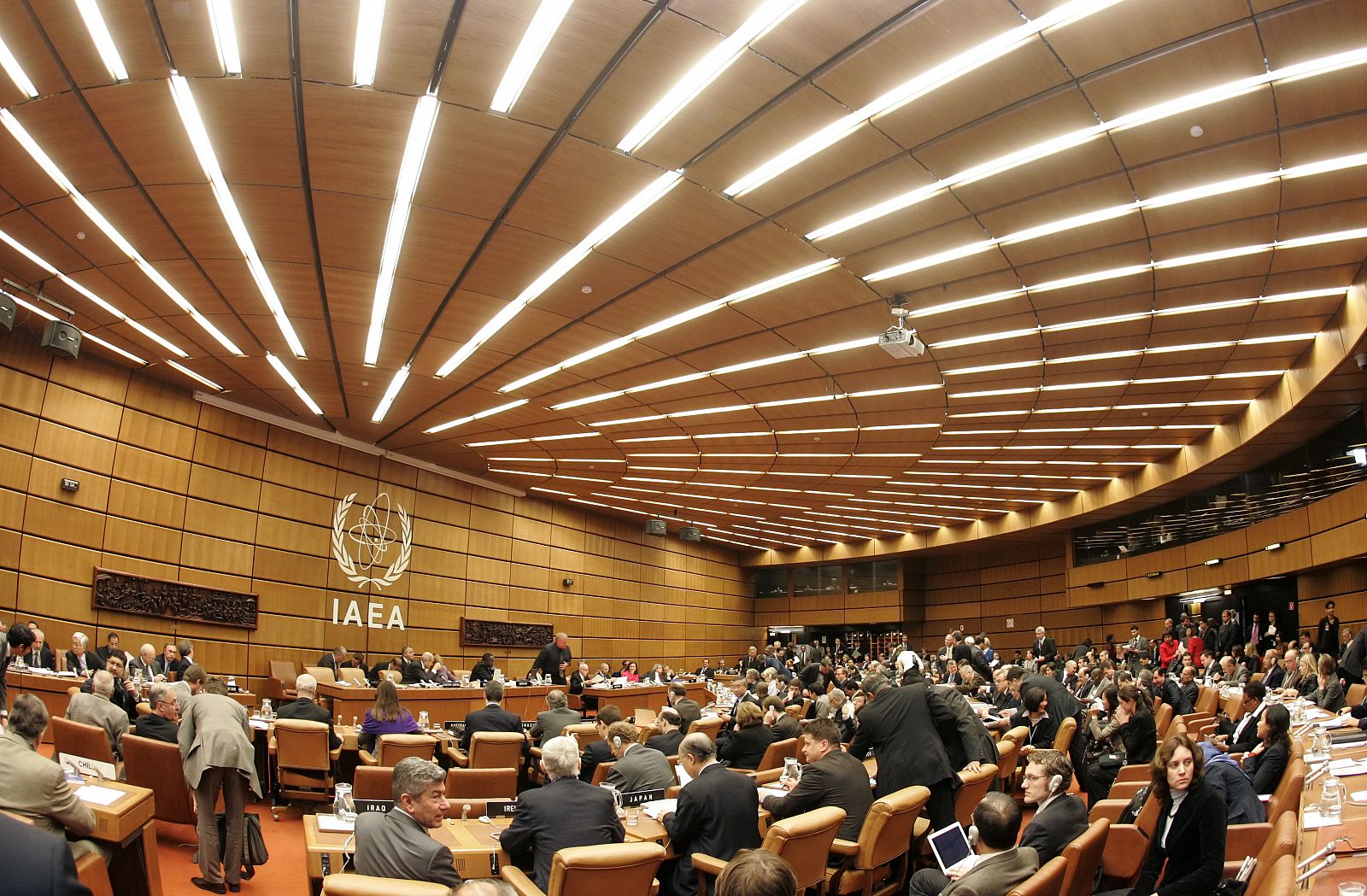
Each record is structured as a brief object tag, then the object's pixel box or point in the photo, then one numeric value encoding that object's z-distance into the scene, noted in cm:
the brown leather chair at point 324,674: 1361
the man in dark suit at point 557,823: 419
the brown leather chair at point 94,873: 372
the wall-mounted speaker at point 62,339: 962
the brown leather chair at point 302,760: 822
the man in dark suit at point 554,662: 1573
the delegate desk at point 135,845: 434
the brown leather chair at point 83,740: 655
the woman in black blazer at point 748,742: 768
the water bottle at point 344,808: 475
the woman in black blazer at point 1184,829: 390
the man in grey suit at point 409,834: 362
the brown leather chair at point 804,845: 413
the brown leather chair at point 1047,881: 328
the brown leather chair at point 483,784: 582
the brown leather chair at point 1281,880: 256
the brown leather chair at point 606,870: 355
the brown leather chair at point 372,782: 546
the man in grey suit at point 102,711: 721
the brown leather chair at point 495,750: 820
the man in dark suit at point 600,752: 771
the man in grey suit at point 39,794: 380
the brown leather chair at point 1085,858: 356
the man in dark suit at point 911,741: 600
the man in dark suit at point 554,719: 901
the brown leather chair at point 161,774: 670
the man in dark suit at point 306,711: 858
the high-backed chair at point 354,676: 1245
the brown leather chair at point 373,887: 291
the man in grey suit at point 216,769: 606
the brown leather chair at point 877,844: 481
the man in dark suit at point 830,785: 507
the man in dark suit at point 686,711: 1030
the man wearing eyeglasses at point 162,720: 703
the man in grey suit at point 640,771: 600
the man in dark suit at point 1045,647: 1791
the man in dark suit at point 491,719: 864
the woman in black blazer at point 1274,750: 573
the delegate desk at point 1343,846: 292
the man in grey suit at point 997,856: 350
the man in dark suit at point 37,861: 148
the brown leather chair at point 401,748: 763
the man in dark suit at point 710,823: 461
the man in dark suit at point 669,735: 769
